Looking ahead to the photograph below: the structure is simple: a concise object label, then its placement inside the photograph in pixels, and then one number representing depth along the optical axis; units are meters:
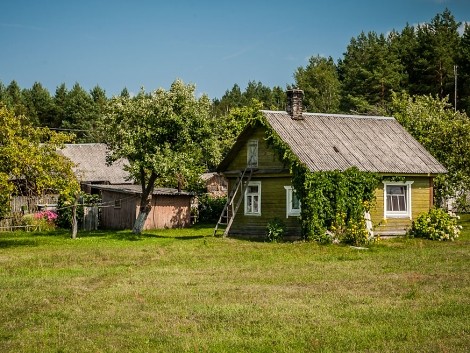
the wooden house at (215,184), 65.25
